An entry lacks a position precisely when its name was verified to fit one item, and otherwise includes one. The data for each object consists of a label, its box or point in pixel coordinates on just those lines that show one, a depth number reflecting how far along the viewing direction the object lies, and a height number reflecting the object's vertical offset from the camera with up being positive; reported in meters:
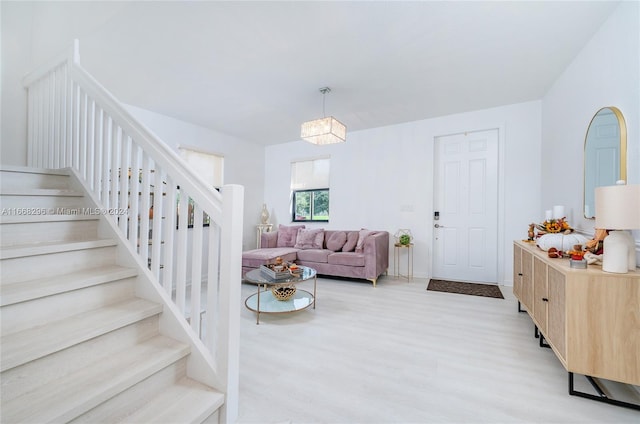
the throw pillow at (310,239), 4.86 -0.49
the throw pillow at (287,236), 5.15 -0.46
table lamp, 1.33 -0.03
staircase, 0.96 -0.51
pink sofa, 4.08 -0.66
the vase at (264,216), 5.75 -0.08
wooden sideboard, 1.43 -0.61
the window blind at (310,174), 5.55 +0.82
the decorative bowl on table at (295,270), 2.95 -0.66
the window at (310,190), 5.55 +0.48
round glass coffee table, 2.68 -0.98
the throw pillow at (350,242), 4.56 -0.50
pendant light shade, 3.21 +1.02
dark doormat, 3.61 -1.07
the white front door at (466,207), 4.12 +0.11
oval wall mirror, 1.99 +0.52
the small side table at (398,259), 4.41 -0.80
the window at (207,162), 4.58 +0.90
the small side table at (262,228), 5.63 -0.34
